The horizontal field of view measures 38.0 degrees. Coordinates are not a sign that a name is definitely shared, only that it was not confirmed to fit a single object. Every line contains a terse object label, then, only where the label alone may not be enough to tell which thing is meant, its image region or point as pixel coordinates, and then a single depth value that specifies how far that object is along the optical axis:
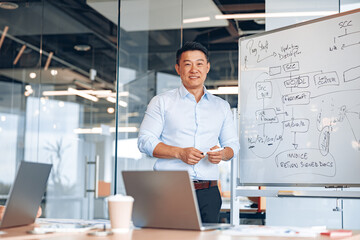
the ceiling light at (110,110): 5.14
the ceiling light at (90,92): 5.19
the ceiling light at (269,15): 4.18
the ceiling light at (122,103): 4.72
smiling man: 2.72
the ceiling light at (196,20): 4.86
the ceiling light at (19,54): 5.26
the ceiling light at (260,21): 4.60
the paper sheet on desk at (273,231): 1.65
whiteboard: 2.89
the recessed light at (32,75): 5.22
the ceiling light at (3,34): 5.25
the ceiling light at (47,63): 5.25
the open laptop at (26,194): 1.79
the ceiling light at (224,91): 4.87
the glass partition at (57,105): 5.16
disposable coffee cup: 1.71
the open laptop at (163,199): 1.67
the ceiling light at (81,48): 5.36
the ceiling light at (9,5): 5.20
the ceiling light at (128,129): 4.74
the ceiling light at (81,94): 5.30
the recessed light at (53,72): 5.28
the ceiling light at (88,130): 5.23
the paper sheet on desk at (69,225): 1.80
